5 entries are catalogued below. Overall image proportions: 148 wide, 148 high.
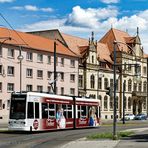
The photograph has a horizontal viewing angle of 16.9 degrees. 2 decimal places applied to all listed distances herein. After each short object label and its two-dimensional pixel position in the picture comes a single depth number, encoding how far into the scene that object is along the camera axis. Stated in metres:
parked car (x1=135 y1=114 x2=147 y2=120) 92.49
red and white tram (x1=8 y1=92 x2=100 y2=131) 35.03
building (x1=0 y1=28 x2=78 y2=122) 72.81
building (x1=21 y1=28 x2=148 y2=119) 94.88
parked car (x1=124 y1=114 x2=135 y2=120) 91.45
